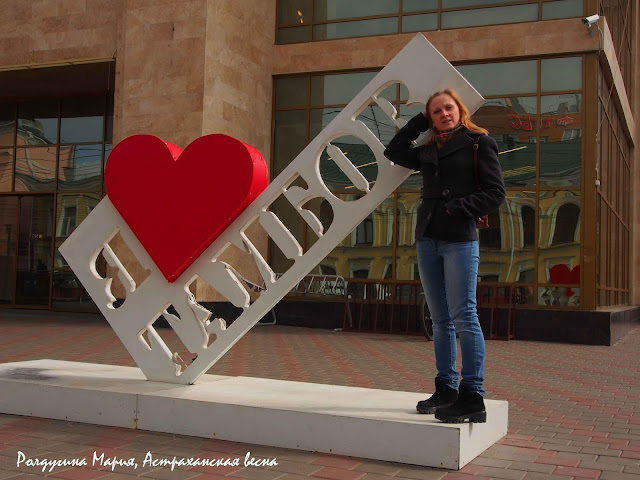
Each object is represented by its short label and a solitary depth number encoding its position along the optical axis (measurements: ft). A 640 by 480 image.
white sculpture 14.06
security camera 39.73
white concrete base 11.84
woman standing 12.22
